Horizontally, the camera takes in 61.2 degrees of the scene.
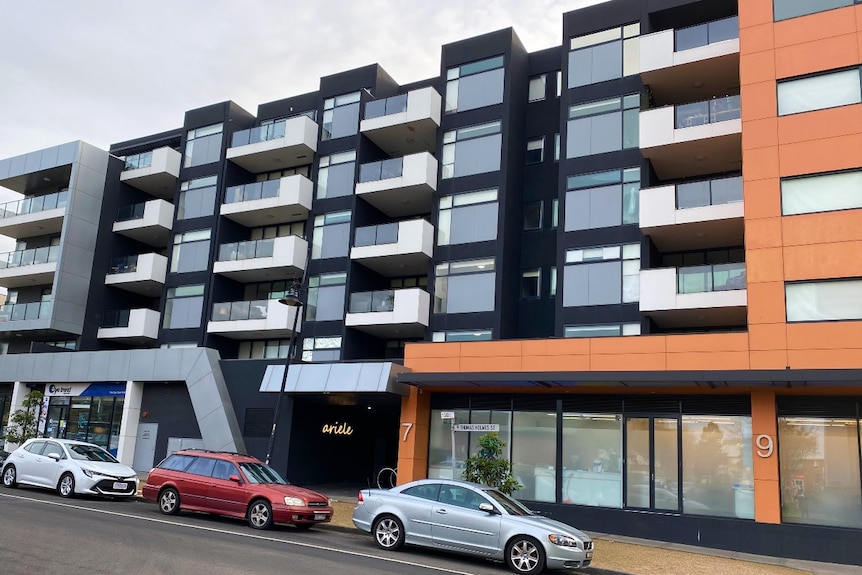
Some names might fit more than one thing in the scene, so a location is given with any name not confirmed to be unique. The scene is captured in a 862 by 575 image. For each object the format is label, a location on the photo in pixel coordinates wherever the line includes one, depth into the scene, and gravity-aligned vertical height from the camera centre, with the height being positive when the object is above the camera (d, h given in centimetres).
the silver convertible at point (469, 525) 1376 -164
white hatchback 1978 -138
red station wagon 1683 -147
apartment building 1997 +668
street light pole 2216 +392
